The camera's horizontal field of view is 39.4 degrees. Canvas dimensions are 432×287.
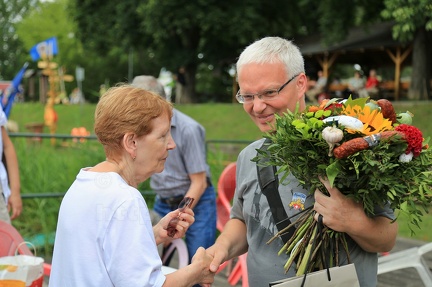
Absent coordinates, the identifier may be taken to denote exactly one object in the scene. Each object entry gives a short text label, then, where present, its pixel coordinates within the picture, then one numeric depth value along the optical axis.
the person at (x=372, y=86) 25.06
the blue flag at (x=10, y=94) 10.97
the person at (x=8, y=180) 3.68
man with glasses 2.21
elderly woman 1.84
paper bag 1.97
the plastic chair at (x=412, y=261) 4.17
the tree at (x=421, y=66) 23.42
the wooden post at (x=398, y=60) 26.56
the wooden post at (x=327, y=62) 30.44
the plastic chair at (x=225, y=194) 5.47
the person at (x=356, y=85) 25.23
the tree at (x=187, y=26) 26.95
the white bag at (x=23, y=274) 2.75
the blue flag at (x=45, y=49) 22.19
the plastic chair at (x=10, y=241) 3.32
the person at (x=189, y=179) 4.17
